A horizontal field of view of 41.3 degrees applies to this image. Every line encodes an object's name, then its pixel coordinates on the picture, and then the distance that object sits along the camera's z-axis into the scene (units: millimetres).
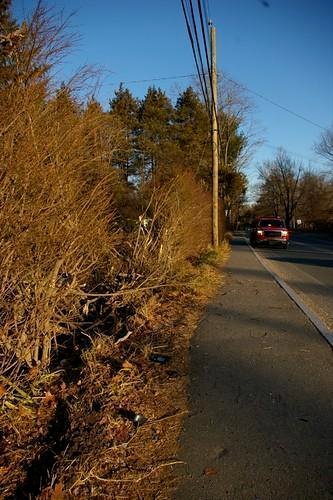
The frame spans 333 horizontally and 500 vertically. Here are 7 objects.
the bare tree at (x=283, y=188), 97312
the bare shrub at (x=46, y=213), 3209
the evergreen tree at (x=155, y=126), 30467
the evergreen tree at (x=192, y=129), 36688
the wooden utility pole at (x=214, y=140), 17734
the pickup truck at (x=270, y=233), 25688
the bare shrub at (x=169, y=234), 7566
